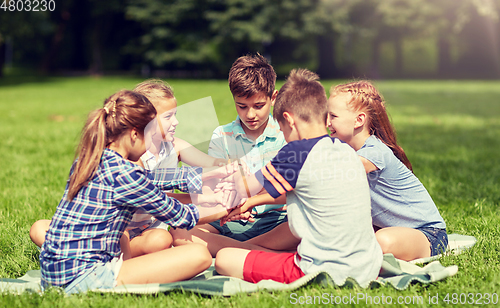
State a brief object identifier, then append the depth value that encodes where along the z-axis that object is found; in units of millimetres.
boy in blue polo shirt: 3387
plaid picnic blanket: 2549
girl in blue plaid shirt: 2486
